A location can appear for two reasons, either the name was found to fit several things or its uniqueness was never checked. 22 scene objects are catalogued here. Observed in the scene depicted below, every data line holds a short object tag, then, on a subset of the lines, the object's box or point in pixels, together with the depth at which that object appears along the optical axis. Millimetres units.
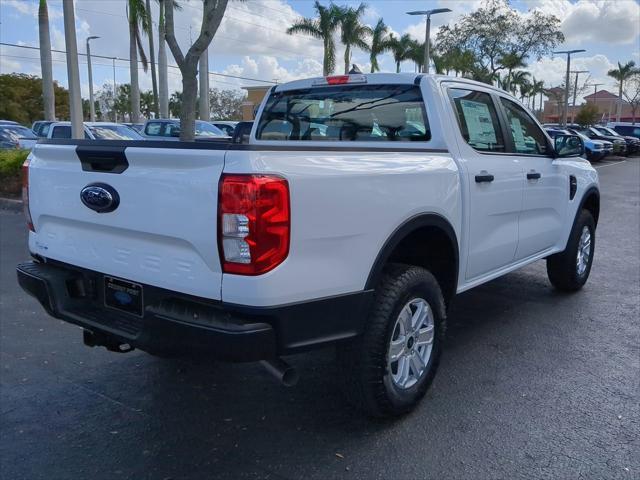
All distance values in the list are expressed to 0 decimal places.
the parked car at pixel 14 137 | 18375
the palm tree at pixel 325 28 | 33469
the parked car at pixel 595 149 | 25816
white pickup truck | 2482
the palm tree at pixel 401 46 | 37656
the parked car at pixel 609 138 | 30948
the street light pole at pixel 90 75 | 39709
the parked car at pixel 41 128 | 20266
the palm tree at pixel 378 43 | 36375
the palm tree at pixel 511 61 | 30602
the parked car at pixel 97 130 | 14855
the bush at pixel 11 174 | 12422
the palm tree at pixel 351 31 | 33719
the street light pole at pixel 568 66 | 33625
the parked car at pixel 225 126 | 19550
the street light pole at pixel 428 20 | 24688
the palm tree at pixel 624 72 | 61312
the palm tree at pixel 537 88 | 67025
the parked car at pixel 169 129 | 17953
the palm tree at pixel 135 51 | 26641
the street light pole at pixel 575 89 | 58925
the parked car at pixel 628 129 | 37694
